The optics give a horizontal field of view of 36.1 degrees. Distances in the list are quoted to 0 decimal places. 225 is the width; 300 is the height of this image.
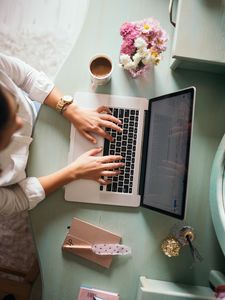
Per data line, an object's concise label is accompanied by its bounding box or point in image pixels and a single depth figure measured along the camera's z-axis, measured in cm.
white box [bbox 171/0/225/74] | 112
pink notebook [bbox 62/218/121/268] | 121
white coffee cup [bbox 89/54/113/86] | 121
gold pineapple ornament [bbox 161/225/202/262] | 120
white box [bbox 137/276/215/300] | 112
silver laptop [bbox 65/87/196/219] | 115
